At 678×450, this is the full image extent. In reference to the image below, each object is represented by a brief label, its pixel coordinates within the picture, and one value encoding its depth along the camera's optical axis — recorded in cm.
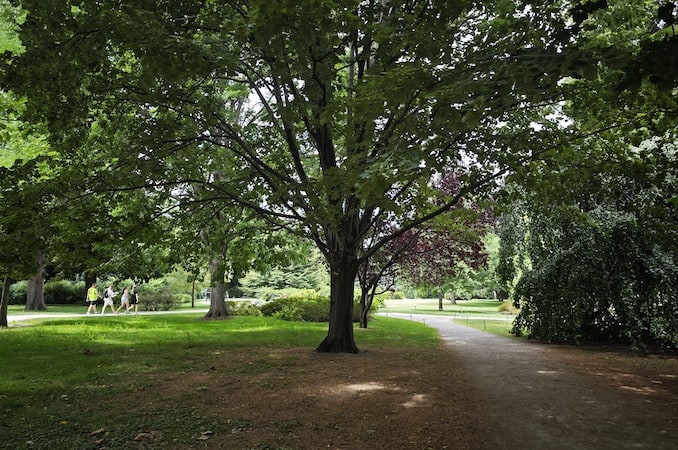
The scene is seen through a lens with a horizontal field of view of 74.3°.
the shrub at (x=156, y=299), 2806
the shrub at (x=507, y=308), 3224
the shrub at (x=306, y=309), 1997
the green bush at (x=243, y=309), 2283
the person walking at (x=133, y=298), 2345
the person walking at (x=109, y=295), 2263
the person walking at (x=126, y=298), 2261
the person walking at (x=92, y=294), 2078
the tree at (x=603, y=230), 751
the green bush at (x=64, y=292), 3094
